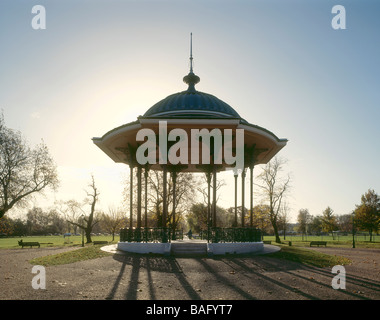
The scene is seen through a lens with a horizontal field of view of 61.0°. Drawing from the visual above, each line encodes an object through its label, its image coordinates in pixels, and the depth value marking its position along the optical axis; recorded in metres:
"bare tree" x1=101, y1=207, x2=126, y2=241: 57.77
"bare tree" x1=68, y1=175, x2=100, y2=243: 45.32
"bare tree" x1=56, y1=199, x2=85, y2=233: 54.79
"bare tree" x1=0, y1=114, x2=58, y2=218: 34.00
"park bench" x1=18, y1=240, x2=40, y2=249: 38.47
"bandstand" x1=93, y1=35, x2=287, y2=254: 18.83
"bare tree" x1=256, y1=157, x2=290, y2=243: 42.67
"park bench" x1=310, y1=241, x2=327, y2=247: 38.66
